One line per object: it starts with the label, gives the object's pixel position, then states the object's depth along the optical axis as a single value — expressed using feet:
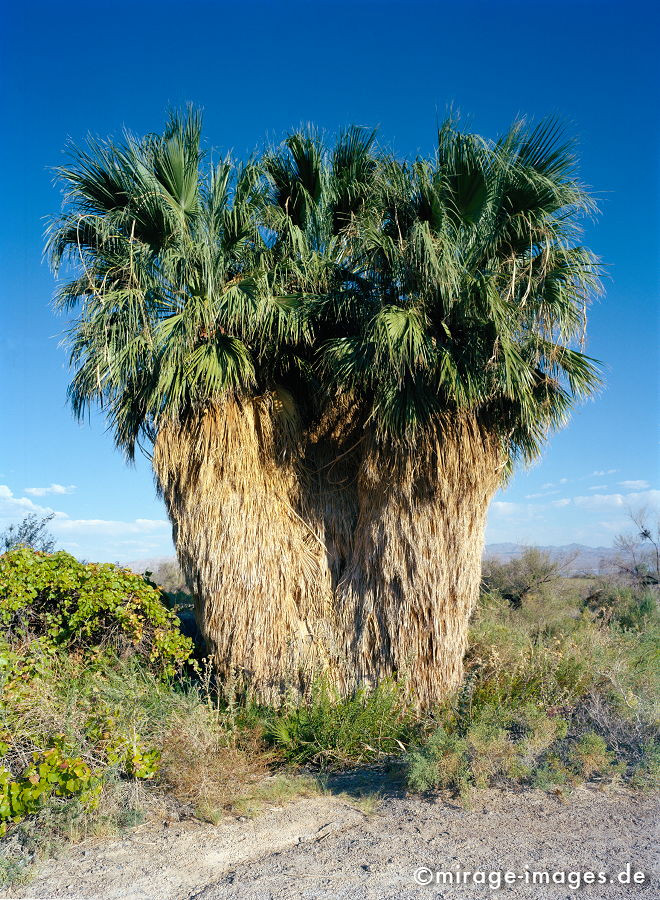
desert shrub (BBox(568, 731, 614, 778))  19.48
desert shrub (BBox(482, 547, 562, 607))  55.01
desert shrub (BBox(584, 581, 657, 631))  40.21
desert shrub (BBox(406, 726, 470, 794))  18.80
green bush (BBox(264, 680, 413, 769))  22.27
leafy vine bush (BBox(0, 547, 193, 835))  16.55
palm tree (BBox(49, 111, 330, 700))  24.21
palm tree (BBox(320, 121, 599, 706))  23.43
